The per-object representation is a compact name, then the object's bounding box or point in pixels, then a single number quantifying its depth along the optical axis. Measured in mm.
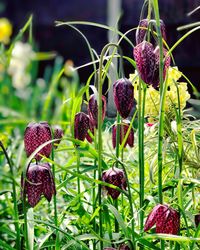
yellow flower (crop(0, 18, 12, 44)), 1862
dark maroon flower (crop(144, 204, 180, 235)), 930
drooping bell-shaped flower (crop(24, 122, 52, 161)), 984
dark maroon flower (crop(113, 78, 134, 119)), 990
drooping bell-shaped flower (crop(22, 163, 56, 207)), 951
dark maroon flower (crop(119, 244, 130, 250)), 960
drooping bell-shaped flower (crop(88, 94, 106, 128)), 1028
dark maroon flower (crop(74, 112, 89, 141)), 1050
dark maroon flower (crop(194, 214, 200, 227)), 987
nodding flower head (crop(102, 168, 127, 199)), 984
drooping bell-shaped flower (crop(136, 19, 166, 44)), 995
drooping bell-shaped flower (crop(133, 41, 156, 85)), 950
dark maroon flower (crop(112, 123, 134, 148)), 1105
